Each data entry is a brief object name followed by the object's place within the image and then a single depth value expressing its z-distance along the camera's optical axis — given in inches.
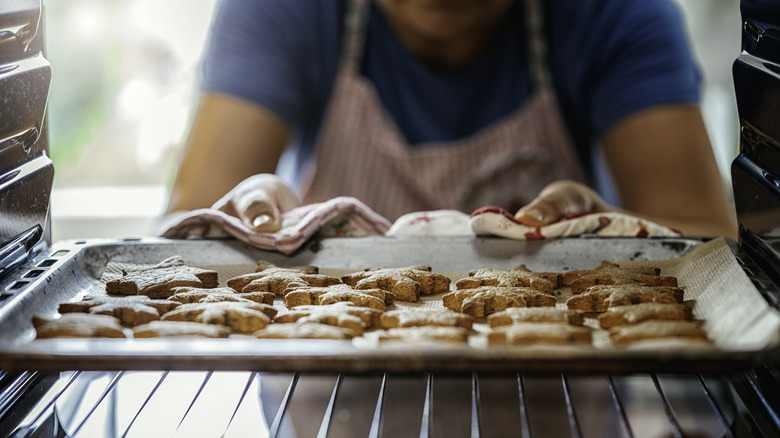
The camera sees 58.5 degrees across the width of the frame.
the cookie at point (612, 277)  44.1
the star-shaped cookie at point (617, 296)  40.5
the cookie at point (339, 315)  38.1
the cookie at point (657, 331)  34.1
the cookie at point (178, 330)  35.8
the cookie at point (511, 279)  44.6
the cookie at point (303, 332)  35.3
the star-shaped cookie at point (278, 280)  45.7
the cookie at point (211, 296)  42.7
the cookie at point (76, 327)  35.0
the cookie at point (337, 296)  42.4
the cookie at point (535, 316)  37.7
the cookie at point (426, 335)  34.7
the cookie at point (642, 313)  37.2
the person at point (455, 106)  74.4
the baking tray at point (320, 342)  27.3
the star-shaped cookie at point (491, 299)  41.2
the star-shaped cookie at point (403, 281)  44.7
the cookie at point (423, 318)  37.7
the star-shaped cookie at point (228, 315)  38.5
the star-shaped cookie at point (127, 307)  39.2
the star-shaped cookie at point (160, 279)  44.6
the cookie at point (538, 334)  33.6
